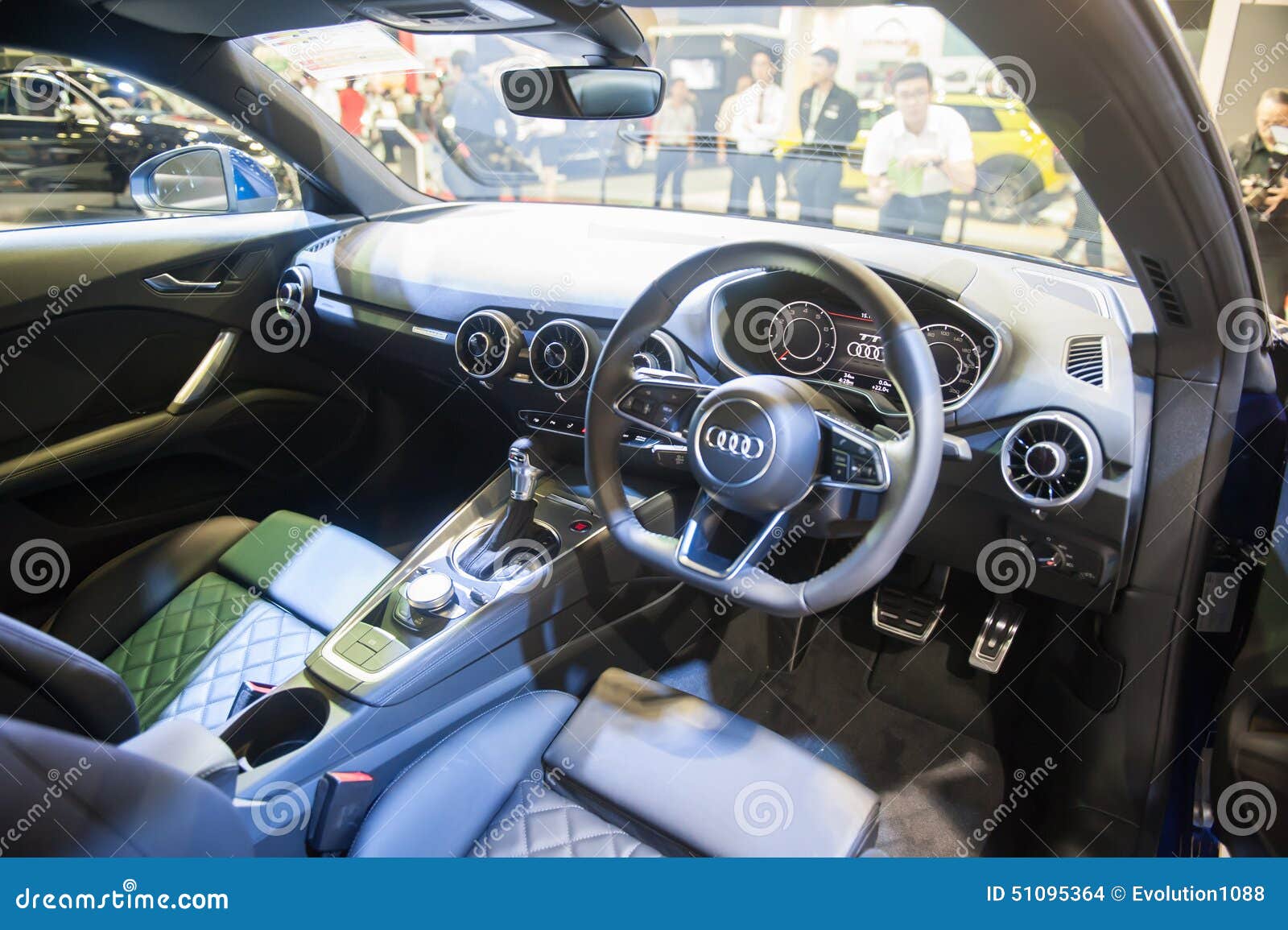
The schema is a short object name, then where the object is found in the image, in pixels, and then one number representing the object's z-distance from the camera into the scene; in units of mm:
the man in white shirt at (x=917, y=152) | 3033
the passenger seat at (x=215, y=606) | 1744
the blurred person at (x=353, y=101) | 4504
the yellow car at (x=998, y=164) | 3146
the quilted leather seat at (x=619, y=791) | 1261
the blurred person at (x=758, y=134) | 3854
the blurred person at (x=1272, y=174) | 1826
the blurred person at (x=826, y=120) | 3662
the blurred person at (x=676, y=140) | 3709
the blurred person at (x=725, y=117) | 3479
